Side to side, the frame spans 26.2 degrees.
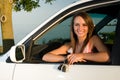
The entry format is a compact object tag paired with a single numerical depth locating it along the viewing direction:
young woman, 2.64
